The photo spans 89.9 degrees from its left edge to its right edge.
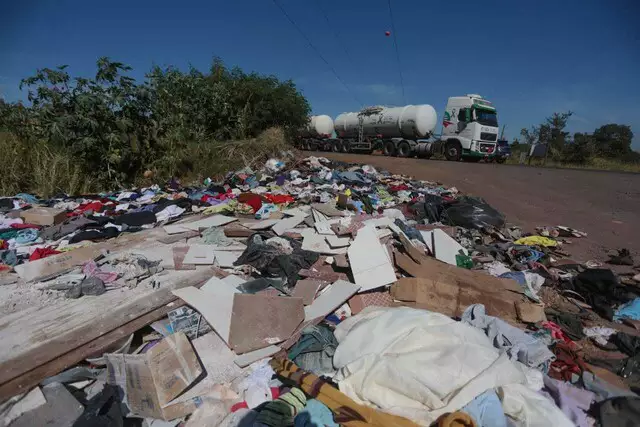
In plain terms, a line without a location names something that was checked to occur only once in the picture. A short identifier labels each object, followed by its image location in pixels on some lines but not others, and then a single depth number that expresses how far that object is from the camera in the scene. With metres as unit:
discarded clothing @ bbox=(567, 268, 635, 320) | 3.13
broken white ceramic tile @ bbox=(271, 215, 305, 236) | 4.36
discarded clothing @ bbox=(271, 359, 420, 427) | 1.73
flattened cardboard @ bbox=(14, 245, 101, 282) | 3.16
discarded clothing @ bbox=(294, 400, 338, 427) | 1.80
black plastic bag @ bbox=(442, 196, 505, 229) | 5.14
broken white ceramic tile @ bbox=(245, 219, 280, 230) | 4.44
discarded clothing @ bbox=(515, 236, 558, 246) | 4.60
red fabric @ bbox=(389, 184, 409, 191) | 7.43
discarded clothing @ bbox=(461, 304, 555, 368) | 2.28
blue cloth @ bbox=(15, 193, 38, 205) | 5.76
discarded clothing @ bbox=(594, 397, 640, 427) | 1.77
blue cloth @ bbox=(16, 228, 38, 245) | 4.10
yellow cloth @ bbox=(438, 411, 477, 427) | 1.61
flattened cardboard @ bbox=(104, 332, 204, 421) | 1.90
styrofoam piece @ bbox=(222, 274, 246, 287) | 3.14
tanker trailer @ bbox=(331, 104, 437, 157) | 16.33
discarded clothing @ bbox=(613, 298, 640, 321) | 3.01
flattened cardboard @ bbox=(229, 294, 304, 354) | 2.44
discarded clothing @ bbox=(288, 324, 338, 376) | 2.29
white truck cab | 14.40
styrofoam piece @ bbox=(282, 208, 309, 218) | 4.93
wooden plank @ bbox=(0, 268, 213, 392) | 1.97
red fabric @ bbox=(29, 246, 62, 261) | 3.65
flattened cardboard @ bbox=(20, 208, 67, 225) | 4.64
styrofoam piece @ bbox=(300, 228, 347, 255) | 3.80
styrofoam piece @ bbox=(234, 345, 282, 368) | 2.28
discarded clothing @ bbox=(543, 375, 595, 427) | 1.83
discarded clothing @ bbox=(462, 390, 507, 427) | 1.68
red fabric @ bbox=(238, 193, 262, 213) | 5.44
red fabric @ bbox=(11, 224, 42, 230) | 4.52
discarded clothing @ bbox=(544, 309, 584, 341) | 2.78
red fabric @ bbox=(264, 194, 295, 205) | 5.86
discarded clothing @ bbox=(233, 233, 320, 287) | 3.39
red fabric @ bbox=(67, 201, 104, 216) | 5.30
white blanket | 1.81
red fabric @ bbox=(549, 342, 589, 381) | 2.26
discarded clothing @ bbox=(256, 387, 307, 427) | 1.78
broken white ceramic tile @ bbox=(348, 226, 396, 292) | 3.24
